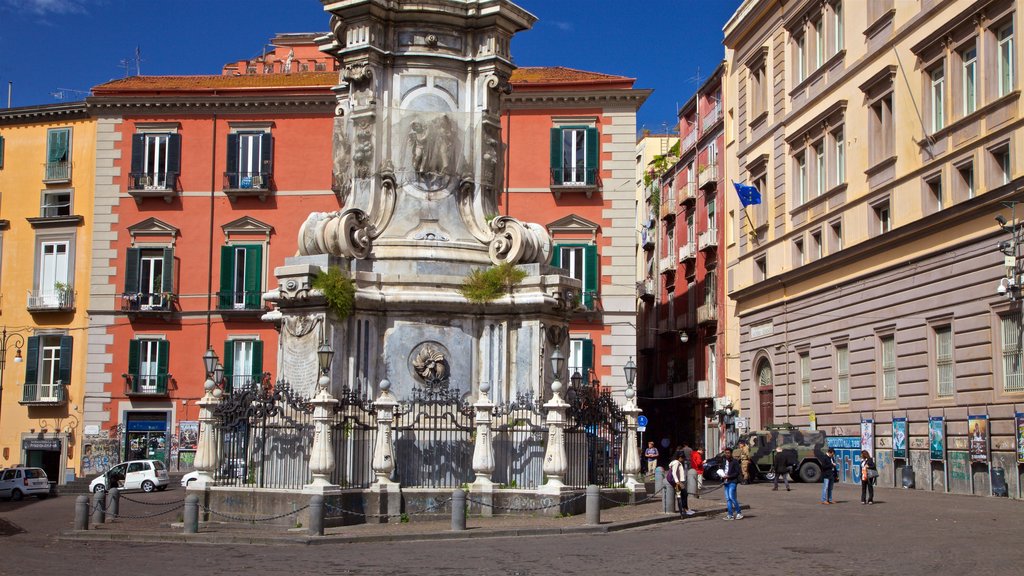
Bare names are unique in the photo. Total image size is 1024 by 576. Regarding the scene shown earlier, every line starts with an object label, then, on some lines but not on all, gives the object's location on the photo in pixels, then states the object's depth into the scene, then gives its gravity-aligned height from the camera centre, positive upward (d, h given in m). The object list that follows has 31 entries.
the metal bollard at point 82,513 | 20.67 -1.19
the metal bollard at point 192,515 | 19.12 -1.12
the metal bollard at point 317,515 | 18.16 -1.05
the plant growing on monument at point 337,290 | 20.89 +2.38
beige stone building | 31.92 +6.27
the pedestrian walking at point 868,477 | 29.25 -0.77
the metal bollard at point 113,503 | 22.91 -1.13
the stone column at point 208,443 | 21.53 -0.07
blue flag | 48.41 +9.12
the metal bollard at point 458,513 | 18.80 -1.04
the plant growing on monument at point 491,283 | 21.81 +2.62
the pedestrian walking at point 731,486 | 23.22 -0.79
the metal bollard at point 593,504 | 19.75 -0.95
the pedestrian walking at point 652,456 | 38.20 -0.47
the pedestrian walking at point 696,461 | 31.84 -0.48
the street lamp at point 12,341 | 51.33 +3.68
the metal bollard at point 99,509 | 21.98 -1.18
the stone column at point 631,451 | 23.73 -0.18
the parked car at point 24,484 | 41.97 -1.48
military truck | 40.72 -0.22
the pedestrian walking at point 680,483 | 23.06 -0.73
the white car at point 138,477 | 42.03 -1.23
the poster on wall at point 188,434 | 48.91 +0.17
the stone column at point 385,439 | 20.06 +0.01
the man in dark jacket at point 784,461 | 39.72 -0.58
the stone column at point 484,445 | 20.39 -0.07
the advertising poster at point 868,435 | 38.81 +0.21
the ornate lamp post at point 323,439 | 19.53 +0.01
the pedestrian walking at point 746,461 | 40.69 -0.60
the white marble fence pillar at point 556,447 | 20.77 -0.10
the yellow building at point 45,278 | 50.59 +6.34
